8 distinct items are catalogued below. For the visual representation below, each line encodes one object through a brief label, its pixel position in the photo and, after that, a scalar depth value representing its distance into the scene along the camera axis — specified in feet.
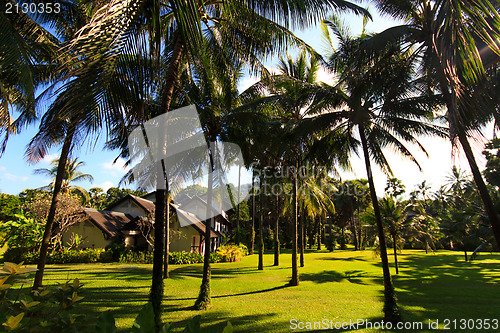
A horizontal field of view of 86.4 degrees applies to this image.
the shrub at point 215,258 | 73.55
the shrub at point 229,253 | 75.86
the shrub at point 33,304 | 4.76
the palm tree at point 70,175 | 71.46
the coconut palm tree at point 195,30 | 9.10
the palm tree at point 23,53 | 11.54
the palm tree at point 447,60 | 11.49
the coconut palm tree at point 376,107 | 24.36
